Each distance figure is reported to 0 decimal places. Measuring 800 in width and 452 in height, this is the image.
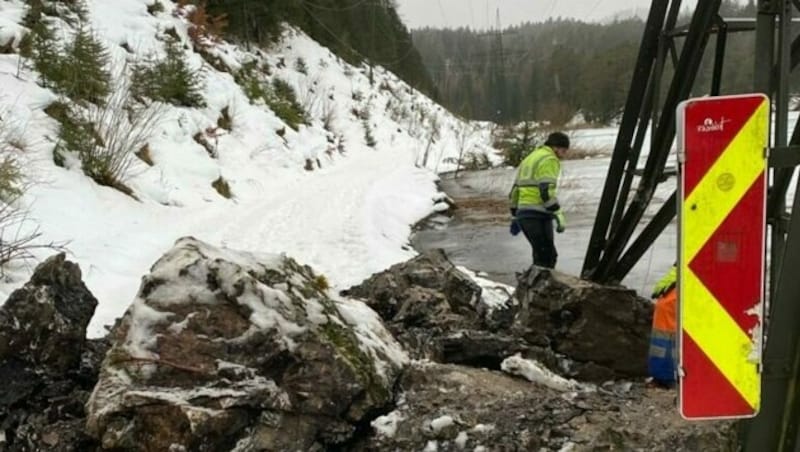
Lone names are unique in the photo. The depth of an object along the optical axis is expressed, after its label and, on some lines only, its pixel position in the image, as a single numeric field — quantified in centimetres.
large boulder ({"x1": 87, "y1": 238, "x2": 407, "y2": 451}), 271
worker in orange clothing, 386
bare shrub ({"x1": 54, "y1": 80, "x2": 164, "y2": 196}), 787
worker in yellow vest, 677
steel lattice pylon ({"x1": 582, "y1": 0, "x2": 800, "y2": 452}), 207
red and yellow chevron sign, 194
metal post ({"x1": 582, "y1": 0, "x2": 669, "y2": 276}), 471
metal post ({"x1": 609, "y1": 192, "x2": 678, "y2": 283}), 417
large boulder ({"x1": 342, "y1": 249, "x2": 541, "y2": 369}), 399
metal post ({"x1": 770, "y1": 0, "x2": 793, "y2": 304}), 238
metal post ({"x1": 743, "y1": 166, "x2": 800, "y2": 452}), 206
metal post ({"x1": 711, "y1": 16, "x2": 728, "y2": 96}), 425
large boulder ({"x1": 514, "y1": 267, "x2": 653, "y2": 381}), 445
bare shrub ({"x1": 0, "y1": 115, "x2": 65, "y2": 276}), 466
